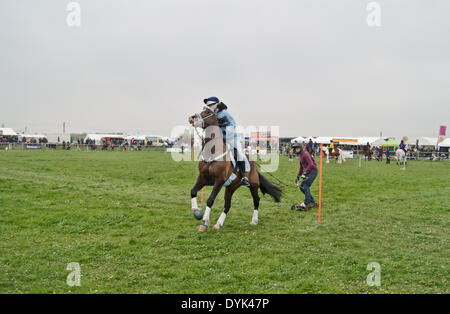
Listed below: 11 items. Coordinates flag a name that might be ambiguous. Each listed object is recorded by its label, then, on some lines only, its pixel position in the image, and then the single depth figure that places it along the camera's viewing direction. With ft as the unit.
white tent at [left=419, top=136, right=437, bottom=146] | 187.62
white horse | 105.05
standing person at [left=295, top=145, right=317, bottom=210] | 35.86
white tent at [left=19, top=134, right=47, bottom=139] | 206.03
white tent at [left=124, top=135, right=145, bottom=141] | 215.31
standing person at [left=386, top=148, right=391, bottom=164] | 111.35
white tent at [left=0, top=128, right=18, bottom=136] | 185.55
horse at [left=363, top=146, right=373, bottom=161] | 127.34
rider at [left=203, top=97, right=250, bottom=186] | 26.55
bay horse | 25.66
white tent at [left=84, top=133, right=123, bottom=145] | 212.37
